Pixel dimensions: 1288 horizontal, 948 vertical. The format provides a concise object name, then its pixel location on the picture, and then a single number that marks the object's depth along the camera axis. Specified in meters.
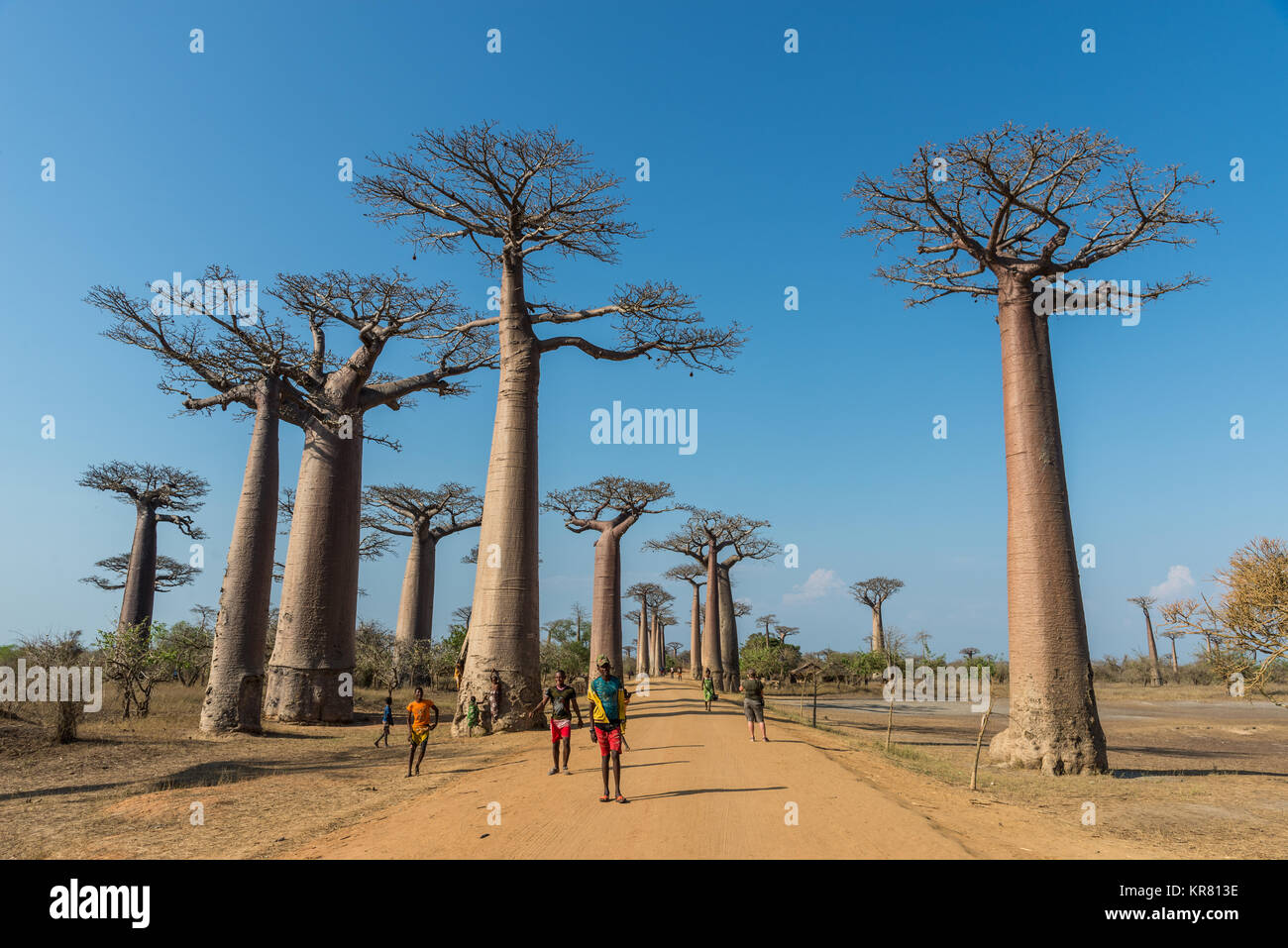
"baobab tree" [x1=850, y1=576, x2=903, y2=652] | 48.06
